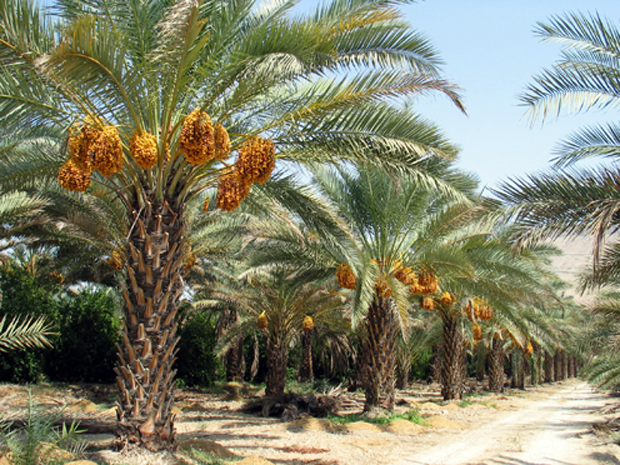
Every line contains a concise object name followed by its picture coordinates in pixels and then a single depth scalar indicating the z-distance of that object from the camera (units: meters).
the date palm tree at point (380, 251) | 12.89
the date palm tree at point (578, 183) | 7.44
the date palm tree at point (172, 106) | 6.03
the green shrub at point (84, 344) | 17.80
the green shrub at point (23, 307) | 15.30
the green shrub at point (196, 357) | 20.70
